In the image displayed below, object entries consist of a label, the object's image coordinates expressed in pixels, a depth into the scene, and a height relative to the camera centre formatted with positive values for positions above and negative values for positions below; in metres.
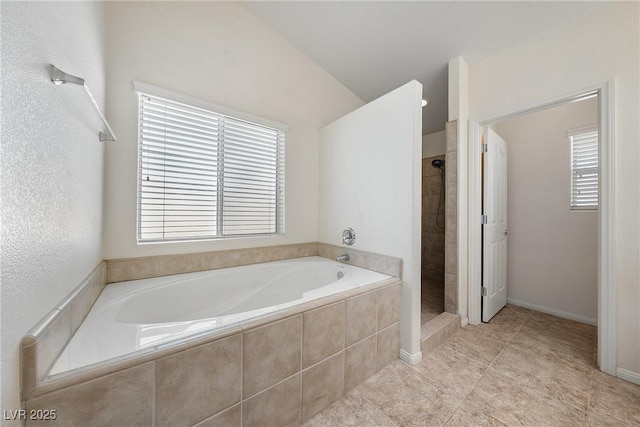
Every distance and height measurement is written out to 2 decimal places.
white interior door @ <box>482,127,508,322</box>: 2.22 -0.12
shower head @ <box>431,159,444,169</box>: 3.38 +0.76
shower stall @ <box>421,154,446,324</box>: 3.38 -0.10
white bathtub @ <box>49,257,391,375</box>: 0.81 -0.48
